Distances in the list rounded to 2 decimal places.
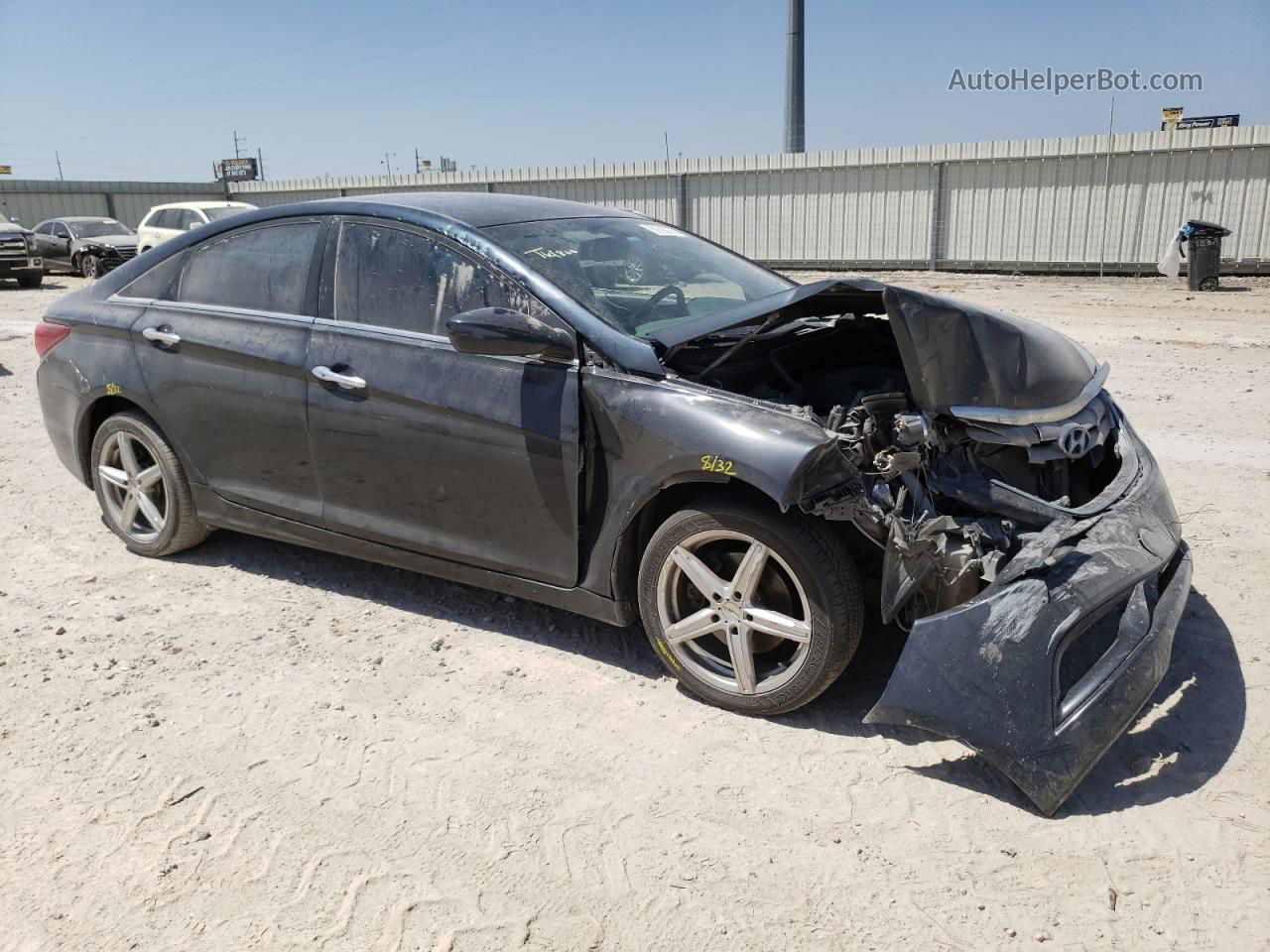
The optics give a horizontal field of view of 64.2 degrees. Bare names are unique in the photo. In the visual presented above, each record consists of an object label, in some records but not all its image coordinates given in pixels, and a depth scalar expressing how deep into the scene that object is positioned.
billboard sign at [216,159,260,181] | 55.72
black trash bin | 16.56
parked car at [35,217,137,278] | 23.50
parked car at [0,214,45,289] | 20.98
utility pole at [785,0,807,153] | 30.25
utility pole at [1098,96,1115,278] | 19.05
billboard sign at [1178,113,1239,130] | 25.98
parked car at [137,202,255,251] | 20.20
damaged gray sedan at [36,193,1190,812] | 2.96
